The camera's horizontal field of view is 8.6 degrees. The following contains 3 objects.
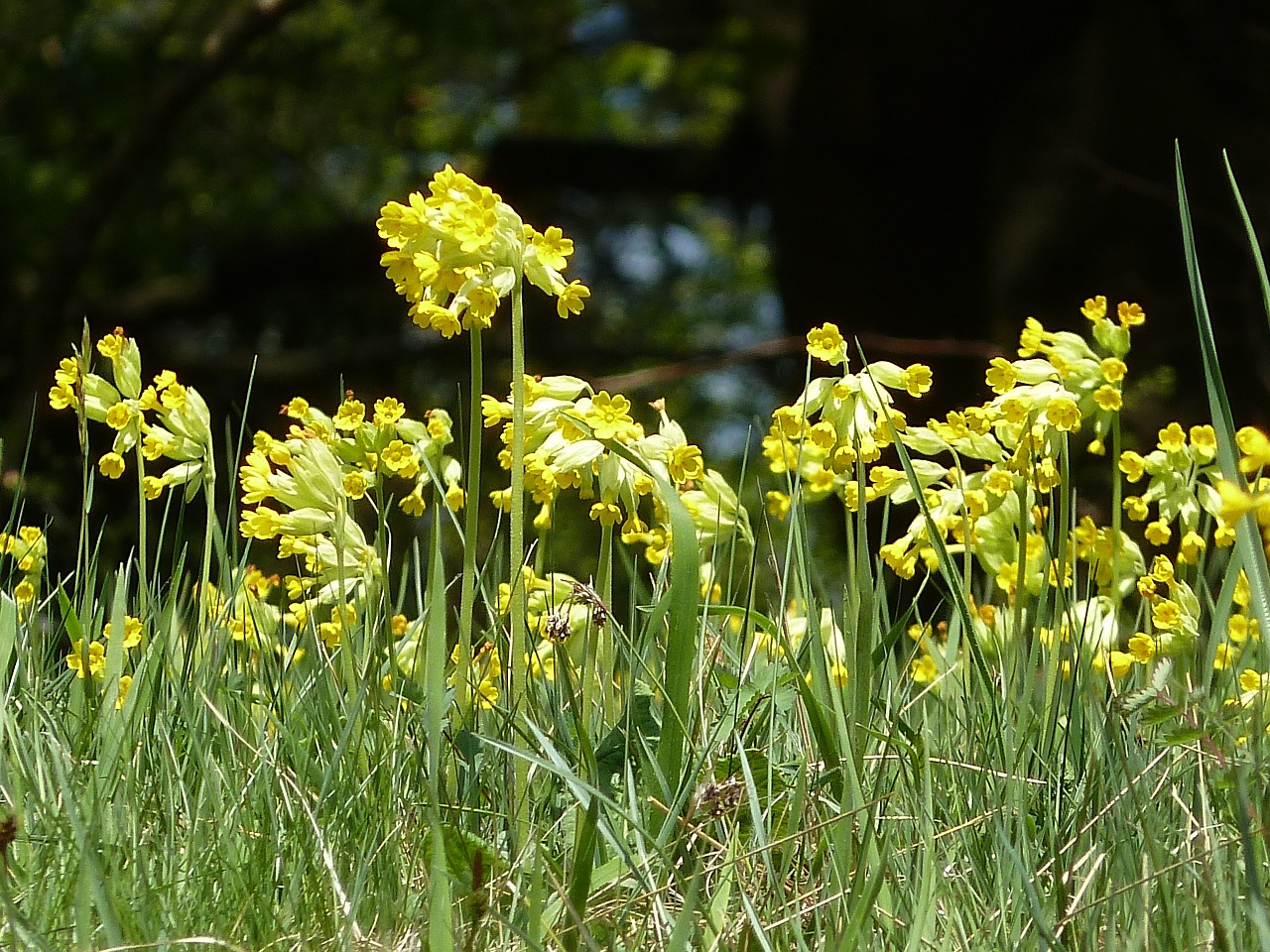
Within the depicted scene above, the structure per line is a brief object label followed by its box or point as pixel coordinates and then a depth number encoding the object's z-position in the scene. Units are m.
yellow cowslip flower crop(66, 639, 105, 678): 2.59
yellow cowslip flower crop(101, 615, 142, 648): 2.63
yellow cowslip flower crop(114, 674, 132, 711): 2.61
